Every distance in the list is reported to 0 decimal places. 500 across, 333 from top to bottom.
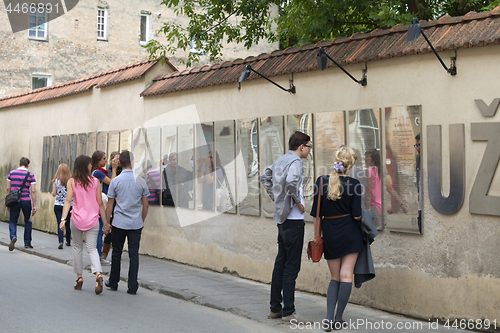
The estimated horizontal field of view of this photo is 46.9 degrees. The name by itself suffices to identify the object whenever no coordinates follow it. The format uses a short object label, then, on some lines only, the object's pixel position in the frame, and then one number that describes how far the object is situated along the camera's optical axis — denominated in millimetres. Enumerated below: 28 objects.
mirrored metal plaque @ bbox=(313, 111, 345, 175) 7336
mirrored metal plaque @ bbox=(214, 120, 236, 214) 9245
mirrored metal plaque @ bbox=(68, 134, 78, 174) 13961
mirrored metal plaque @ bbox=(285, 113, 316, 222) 7797
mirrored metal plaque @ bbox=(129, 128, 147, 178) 11500
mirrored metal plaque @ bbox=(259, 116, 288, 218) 8289
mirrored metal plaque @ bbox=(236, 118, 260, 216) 8742
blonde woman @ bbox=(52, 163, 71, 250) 11589
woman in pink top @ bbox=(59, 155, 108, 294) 7750
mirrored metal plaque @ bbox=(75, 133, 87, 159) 13594
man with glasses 5980
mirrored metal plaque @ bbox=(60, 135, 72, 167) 14258
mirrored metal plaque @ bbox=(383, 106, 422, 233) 6422
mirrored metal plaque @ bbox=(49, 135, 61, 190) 14734
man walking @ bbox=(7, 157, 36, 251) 11781
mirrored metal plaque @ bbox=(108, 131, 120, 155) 12327
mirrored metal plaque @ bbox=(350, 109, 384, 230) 6832
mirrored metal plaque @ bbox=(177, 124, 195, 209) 10211
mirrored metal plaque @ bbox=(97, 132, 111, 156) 12750
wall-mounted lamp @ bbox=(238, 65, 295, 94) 7993
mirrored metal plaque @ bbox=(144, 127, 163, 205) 11047
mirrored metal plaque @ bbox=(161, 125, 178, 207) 10648
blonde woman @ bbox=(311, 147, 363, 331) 5727
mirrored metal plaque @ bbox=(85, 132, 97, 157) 13211
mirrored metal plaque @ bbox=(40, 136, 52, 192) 15289
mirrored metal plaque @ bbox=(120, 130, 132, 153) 11945
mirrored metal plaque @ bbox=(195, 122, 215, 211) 9719
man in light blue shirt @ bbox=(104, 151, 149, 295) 7586
